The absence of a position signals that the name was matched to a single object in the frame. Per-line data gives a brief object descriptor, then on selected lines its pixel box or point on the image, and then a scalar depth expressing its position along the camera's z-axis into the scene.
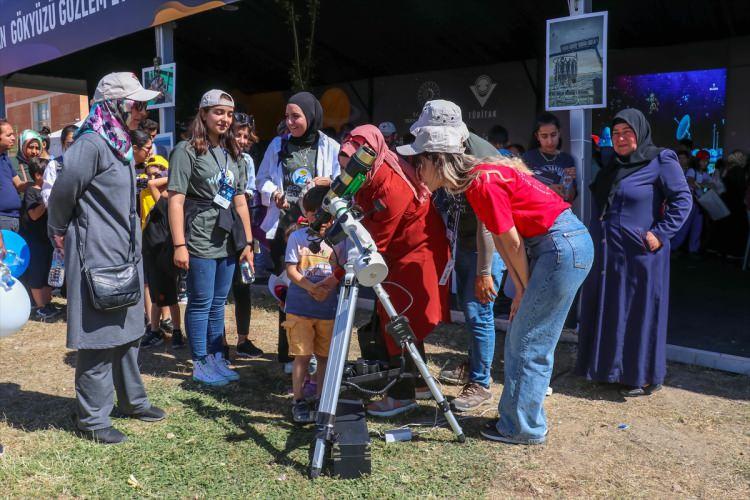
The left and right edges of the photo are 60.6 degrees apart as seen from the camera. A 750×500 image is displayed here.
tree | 8.67
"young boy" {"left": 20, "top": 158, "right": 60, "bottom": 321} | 6.45
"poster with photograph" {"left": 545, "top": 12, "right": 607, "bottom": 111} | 4.60
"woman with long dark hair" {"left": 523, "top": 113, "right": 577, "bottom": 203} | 4.89
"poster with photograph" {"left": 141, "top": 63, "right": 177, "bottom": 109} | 7.00
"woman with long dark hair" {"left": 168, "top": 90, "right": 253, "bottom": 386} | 4.13
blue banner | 7.27
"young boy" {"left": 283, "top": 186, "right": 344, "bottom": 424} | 3.63
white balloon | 3.03
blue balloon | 3.35
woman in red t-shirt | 3.00
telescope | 2.79
